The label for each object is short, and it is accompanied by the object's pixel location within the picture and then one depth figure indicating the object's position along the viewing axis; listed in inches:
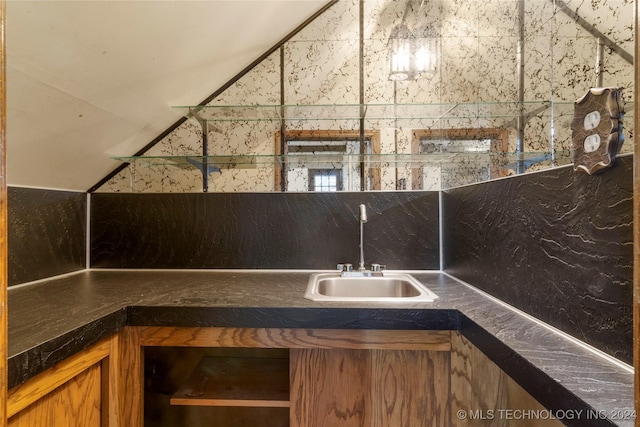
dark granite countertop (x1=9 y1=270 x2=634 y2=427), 22.7
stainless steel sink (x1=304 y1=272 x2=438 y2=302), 62.0
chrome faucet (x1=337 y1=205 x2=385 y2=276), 63.7
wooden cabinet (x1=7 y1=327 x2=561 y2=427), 39.1
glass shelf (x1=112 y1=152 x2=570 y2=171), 55.9
